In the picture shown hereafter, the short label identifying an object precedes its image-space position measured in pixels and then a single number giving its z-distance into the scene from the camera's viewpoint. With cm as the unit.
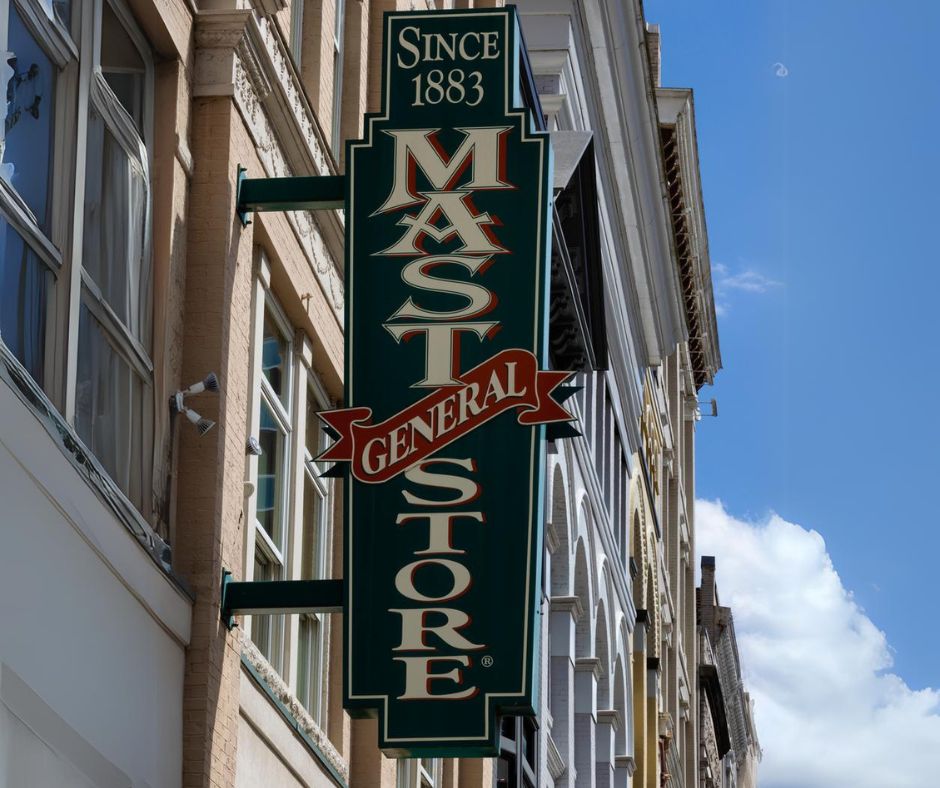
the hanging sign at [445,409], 1188
